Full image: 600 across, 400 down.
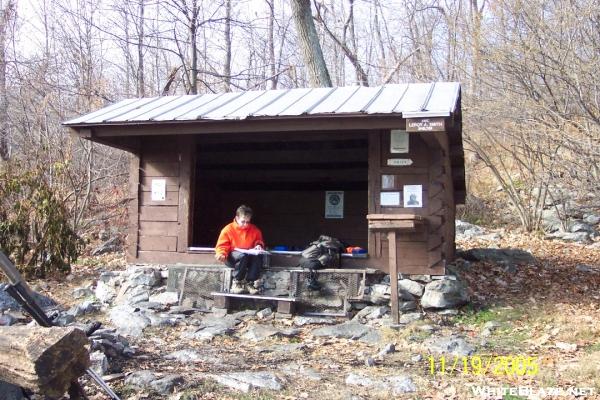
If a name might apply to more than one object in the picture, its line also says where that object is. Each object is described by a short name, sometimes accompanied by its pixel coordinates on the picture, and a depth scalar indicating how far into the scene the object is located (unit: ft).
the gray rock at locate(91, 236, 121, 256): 49.01
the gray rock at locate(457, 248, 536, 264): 37.47
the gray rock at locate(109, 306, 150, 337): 23.54
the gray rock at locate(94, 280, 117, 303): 30.19
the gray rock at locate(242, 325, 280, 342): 22.80
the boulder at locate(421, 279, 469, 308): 25.46
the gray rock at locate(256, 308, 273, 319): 26.19
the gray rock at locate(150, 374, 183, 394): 15.47
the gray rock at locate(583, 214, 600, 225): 54.44
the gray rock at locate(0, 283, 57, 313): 25.03
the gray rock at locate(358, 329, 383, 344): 22.09
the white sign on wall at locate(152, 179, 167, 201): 30.40
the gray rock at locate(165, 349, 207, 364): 19.03
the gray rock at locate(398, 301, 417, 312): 25.75
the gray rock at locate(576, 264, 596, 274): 36.40
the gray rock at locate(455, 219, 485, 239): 53.82
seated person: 26.91
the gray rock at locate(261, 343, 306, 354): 20.79
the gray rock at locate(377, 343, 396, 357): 20.07
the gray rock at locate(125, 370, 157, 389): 15.88
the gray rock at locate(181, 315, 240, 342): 22.98
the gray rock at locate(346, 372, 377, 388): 16.67
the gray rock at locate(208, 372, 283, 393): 16.21
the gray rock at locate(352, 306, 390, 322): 25.12
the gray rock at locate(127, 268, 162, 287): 29.37
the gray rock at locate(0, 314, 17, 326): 19.97
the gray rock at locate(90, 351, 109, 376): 16.72
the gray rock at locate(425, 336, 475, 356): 19.95
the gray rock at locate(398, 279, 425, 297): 26.25
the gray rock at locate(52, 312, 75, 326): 22.82
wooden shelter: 25.23
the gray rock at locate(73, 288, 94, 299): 31.96
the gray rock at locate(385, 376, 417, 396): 16.05
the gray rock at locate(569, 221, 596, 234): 51.78
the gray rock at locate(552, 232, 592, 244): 49.73
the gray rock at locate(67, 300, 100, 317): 27.25
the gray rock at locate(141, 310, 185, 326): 24.73
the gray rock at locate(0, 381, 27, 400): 13.43
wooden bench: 26.12
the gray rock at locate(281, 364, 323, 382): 17.40
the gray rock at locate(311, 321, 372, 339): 22.95
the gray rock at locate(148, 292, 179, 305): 28.22
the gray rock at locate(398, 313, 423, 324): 24.48
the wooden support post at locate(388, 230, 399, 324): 24.09
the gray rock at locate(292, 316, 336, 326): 25.23
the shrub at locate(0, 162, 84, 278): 35.81
